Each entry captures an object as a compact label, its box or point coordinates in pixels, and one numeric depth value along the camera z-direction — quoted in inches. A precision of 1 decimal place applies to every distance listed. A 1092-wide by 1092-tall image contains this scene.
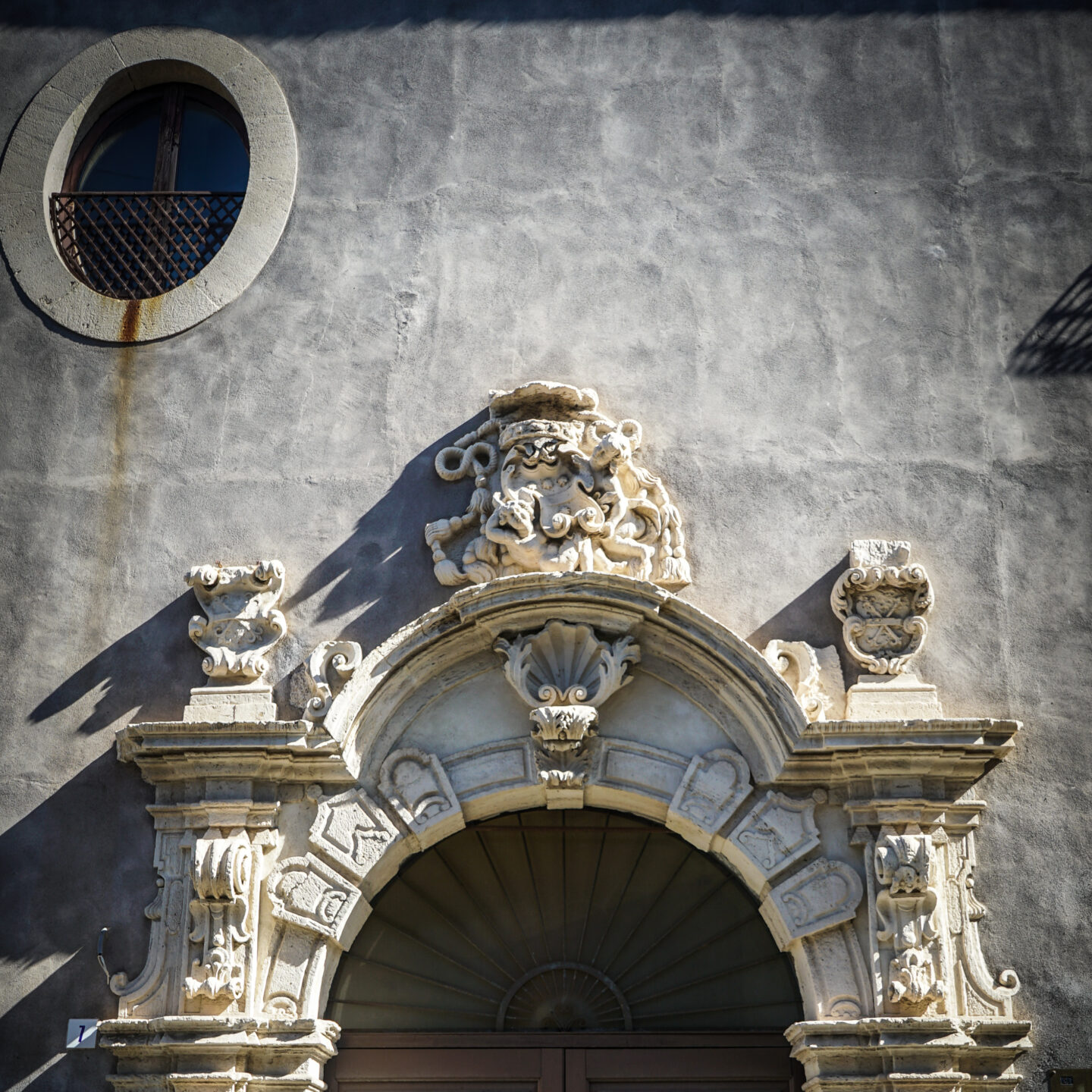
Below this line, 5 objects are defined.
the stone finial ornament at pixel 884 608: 259.1
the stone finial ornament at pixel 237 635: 259.3
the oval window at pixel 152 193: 301.6
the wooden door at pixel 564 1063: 253.0
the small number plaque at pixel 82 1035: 244.7
